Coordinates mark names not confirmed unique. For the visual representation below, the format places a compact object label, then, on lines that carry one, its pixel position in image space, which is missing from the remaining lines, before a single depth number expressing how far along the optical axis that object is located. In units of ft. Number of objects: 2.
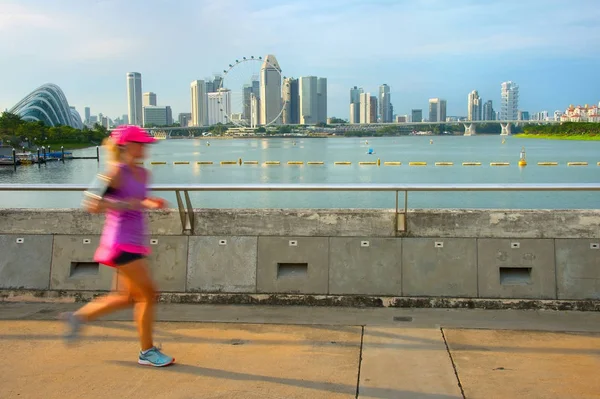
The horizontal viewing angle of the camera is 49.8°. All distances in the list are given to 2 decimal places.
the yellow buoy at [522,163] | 222.69
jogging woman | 15.24
